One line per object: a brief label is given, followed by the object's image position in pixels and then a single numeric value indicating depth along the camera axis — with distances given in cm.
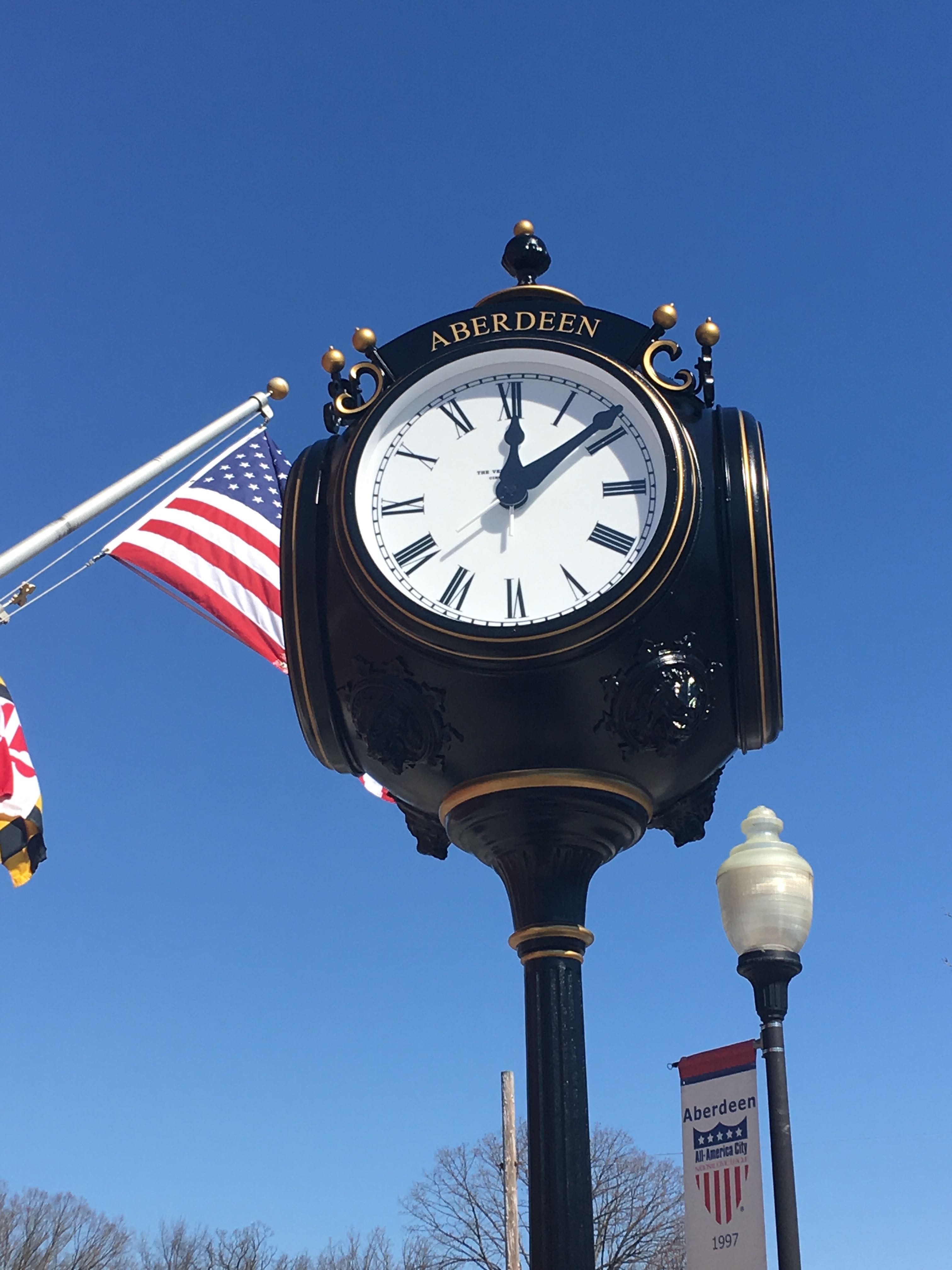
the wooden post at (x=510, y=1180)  3036
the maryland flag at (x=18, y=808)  923
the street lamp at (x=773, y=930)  687
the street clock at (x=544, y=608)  343
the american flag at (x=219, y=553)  1145
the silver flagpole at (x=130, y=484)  1010
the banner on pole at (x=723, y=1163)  642
